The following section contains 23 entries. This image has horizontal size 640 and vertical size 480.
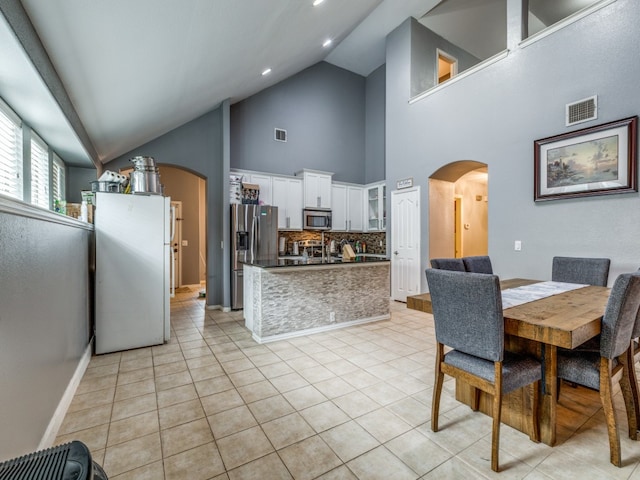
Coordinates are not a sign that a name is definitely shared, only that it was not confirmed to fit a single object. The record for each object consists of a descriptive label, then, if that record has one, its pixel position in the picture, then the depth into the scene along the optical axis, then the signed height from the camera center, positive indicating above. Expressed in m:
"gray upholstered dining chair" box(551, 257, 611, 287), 2.83 -0.33
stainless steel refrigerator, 5.11 +0.00
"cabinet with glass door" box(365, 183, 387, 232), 6.48 +0.68
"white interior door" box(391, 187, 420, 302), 5.38 -0.10
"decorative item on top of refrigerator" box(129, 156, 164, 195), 3.41 +0.69
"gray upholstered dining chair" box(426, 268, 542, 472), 1.58 -0.60
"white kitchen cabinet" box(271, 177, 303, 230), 5.87 +0.73
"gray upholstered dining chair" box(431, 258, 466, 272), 2.75 -0.25
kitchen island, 3.52 -0.74
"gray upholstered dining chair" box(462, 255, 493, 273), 3.22 -0.29
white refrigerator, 3.17 -0.36
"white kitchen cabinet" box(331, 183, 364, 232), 6.61 +0.67
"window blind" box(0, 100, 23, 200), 2.18 +0.66
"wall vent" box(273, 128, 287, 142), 6.13 +2.11
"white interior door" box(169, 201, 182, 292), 7.61 -0.15
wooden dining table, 1.48 -0.48
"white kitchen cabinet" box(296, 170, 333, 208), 6.14 +1.03
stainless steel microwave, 6.12 +0.39
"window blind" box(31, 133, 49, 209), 2.77 +0.65
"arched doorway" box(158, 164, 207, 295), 7.69 +0.37
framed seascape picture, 3.09 +0.84
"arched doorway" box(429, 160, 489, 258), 5.20 +0.59
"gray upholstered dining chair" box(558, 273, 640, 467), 1.59 -0.73
